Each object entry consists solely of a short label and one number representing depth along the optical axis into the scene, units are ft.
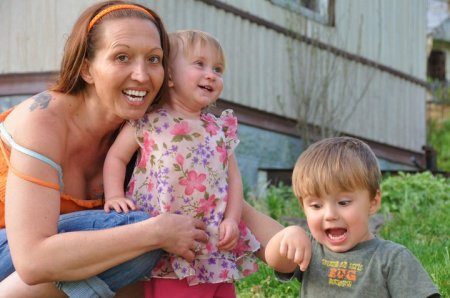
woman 9.57
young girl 10.30
